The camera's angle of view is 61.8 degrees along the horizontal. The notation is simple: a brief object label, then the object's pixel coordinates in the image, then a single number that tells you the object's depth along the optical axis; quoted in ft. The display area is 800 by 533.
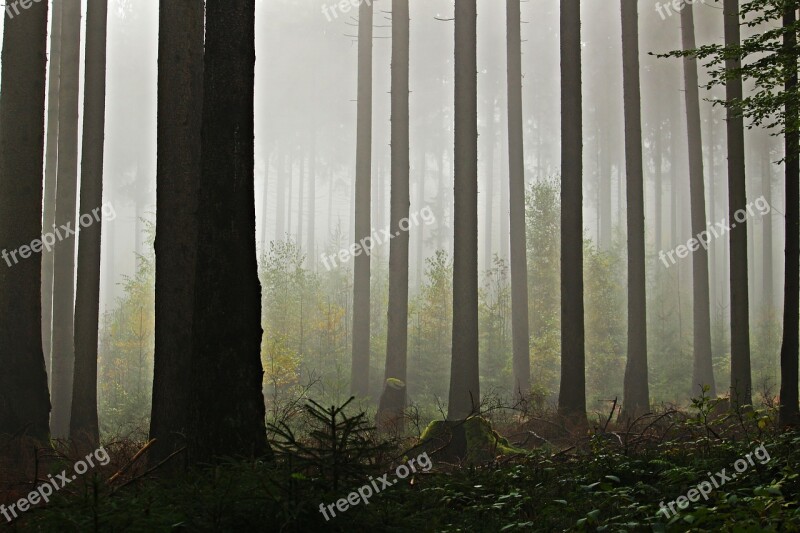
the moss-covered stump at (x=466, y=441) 31.04
